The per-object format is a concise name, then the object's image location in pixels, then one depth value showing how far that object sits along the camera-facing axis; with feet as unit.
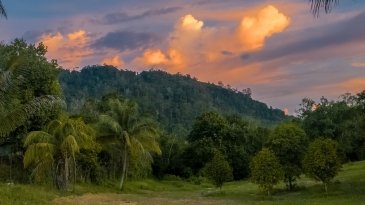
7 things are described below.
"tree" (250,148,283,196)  111.24
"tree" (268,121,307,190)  117.80
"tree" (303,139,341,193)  104.32
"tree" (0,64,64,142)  73.31
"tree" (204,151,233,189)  131.34
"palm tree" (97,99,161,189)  147.33
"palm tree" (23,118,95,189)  119.96
